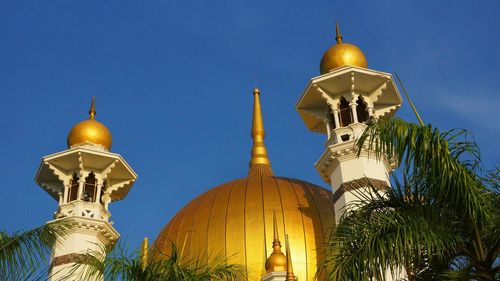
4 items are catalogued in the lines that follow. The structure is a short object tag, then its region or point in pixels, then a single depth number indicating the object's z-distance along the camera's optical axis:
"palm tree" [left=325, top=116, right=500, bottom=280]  9.32
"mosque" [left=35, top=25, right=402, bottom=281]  20.81
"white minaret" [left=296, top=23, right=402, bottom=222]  20.05
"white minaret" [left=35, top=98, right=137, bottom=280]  21.52
